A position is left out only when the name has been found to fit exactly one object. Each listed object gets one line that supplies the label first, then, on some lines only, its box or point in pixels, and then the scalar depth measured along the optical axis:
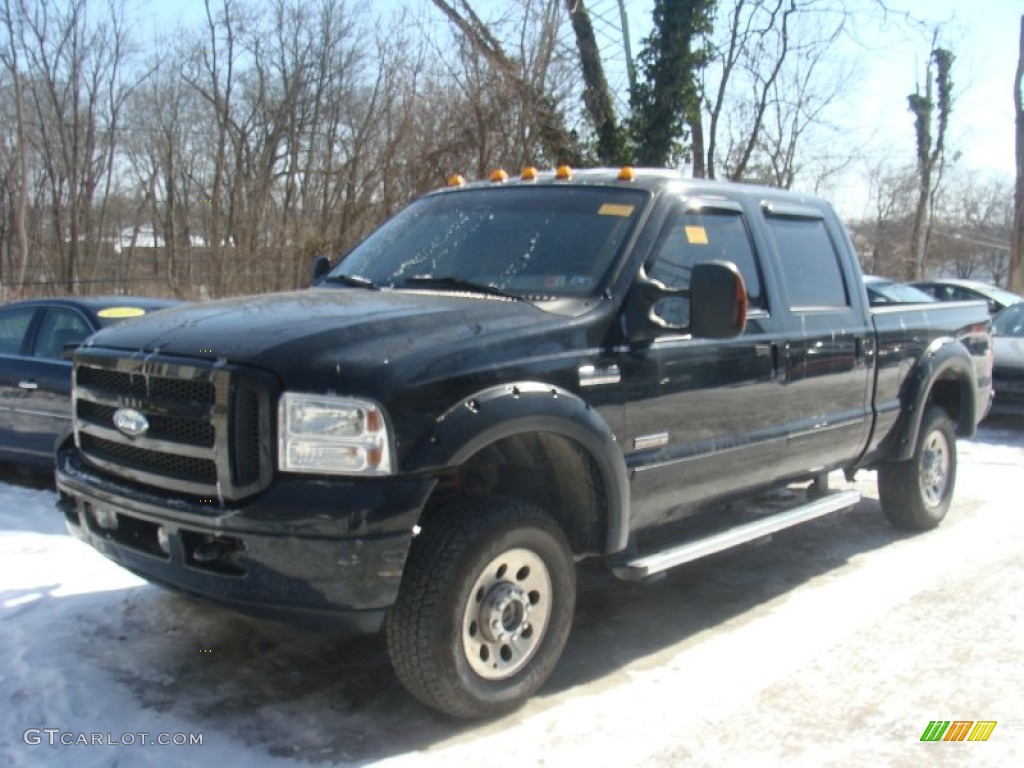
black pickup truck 3.41
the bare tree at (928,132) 32.78
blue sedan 7.39
